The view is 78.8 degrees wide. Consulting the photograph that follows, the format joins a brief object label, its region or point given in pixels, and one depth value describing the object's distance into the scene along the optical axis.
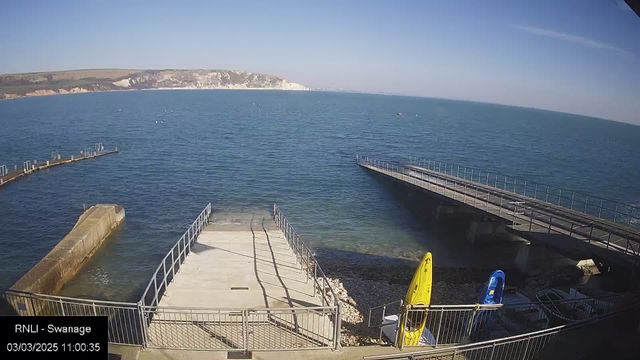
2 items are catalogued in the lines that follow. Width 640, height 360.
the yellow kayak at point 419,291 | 9.48
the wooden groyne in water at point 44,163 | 38.07
